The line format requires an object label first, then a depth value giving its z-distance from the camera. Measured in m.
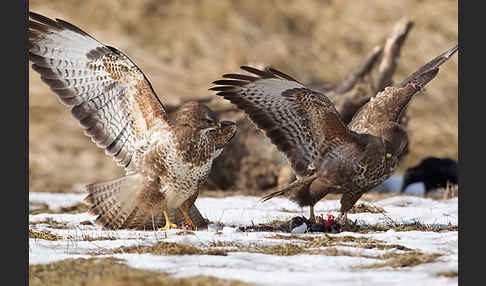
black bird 25.12
